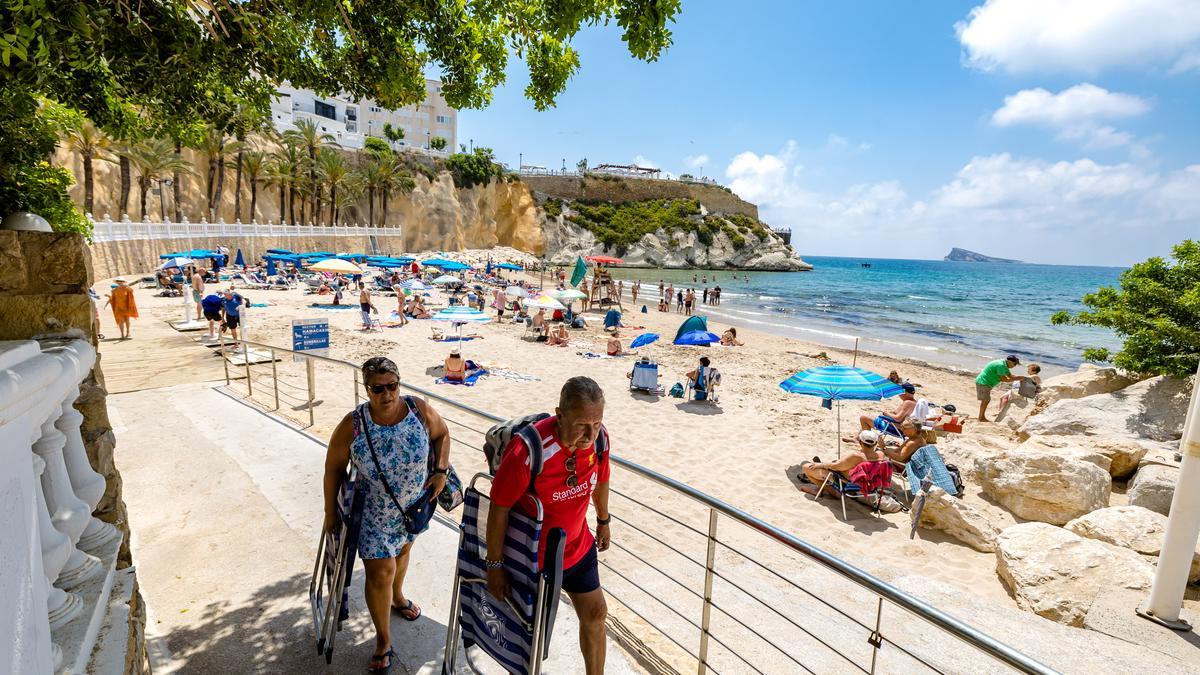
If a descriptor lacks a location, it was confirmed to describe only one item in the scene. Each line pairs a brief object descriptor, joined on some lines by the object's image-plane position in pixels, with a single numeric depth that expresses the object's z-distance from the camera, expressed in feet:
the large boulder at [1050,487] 21.91
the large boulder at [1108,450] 25.44
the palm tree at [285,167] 135.03
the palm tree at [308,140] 141.28
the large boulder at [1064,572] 15.37
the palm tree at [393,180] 171.90
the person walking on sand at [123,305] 39.14
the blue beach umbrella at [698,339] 44.11
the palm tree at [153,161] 94.27
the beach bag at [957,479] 24.41
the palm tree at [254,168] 126.72
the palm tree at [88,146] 85.81
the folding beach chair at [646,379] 39.73
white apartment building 193.57
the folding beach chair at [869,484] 23.47
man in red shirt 7.14
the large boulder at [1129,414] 29.68
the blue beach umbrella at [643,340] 54.09
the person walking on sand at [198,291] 50.96
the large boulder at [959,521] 20.67
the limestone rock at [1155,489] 21.93
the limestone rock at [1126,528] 18.34
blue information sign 35.24
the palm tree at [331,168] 142.92
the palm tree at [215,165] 112.06
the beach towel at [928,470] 24.17
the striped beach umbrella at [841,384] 26.43
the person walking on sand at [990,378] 40.16
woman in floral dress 8.54
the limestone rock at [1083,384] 34.60
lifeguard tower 96.76
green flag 84.97
